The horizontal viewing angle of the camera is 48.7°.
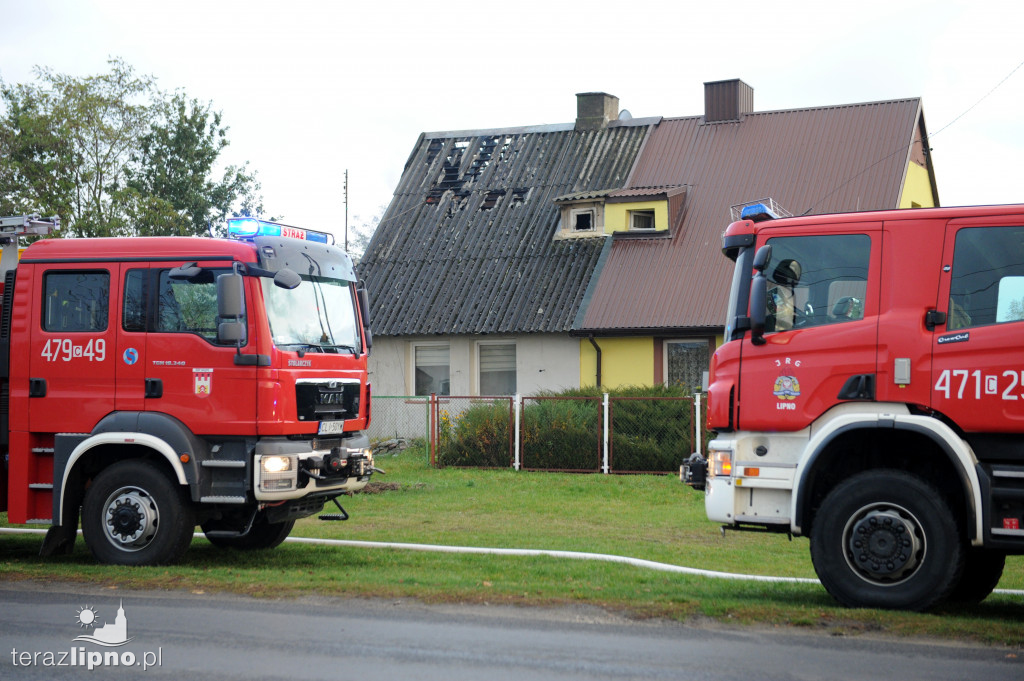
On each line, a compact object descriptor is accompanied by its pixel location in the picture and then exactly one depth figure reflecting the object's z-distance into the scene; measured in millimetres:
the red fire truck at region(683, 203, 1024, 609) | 8516
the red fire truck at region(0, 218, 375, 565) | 10758
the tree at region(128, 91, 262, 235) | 41062
